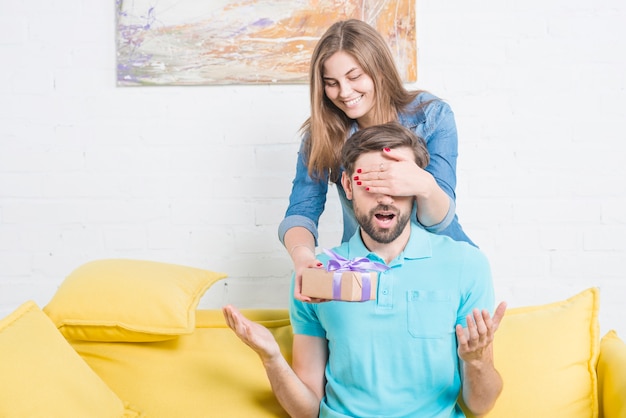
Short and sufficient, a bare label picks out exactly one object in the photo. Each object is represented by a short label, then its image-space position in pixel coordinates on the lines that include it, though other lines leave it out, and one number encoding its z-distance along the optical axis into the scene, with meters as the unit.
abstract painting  2.83
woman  2.06
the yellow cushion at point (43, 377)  1.57
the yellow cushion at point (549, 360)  1.93
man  1.77
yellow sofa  1.92
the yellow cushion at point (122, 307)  1.97
